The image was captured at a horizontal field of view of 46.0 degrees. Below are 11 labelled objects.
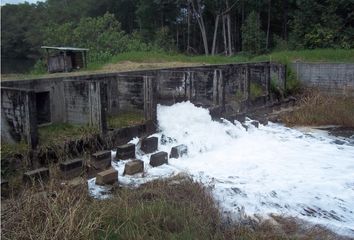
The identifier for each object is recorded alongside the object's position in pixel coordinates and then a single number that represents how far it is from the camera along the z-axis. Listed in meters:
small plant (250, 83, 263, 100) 14.30
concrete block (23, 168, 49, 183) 6.70
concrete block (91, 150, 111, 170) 7.95
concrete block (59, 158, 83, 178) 7.25
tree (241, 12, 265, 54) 23.03
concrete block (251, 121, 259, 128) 12.27
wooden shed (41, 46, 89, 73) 15.69
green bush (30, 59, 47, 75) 19.29
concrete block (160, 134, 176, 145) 9.85
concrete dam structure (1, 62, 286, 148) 7.69
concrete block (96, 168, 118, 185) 7.29
